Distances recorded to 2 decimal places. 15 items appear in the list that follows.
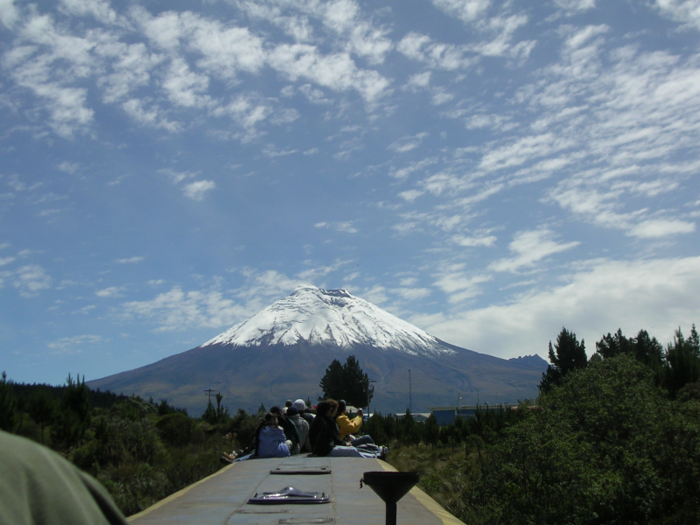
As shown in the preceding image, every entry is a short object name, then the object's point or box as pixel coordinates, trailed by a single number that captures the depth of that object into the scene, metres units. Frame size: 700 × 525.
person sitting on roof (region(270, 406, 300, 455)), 11.41
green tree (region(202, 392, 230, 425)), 28.55
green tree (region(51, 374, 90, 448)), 18.95
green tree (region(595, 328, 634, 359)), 45.78
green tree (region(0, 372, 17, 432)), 17.97
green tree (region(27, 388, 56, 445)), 22.23
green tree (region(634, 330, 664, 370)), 47.09
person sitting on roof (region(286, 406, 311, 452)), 11.96
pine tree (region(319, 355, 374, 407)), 56.94
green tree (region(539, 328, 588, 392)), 48.62
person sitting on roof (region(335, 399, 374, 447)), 12.54
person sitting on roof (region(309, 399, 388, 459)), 10.23
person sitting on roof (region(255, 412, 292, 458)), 10.41
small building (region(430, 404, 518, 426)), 70.49
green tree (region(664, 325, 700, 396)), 21.50
